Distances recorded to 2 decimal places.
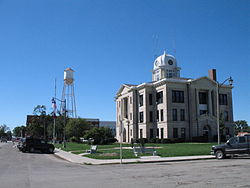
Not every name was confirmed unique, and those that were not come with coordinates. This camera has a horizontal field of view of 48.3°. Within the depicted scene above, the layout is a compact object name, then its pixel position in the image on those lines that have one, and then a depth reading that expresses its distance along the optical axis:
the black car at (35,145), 32.72
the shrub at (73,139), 64.12
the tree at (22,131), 143.36
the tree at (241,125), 110.47
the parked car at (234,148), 21.34
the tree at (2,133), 175.50
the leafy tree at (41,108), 94.38
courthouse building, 54.66
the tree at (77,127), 62.56
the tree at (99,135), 48.06
